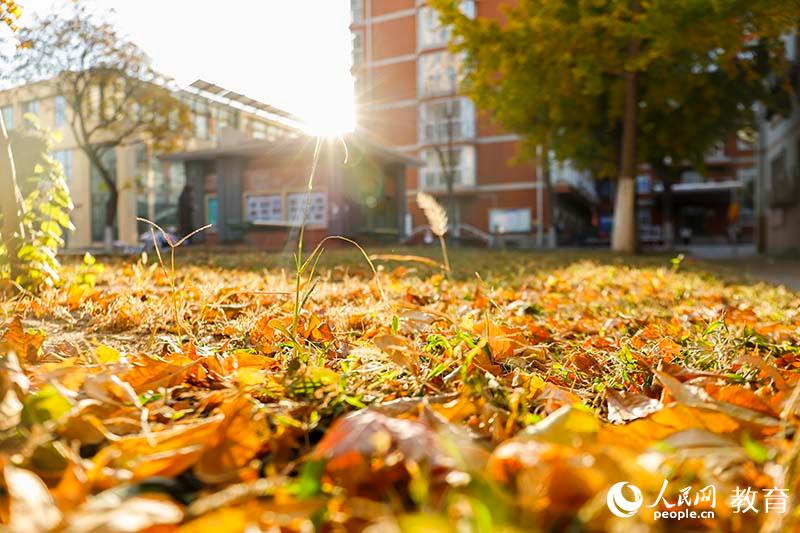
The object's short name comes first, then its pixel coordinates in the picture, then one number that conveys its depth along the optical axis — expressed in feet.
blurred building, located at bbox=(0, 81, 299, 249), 88.99
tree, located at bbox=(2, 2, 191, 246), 43.70
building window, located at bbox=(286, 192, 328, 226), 53.78
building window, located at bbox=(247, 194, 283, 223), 54.65
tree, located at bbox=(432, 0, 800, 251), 30.42
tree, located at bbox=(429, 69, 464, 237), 90.12
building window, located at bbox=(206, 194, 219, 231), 57.67
